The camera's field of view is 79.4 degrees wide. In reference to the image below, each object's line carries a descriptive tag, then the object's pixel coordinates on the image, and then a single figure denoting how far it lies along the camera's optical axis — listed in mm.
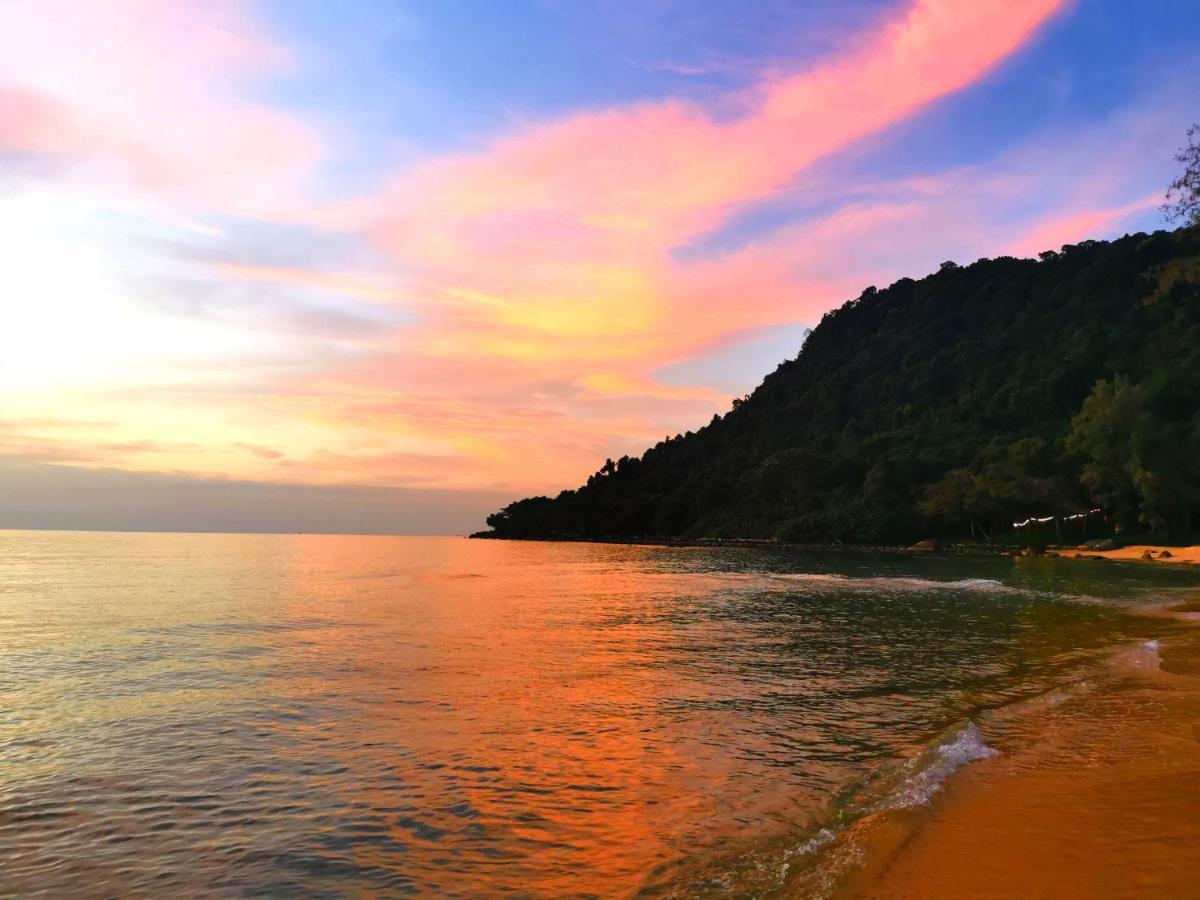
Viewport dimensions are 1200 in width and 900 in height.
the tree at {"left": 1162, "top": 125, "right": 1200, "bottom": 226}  47750
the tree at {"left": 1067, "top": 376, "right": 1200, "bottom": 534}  85750
